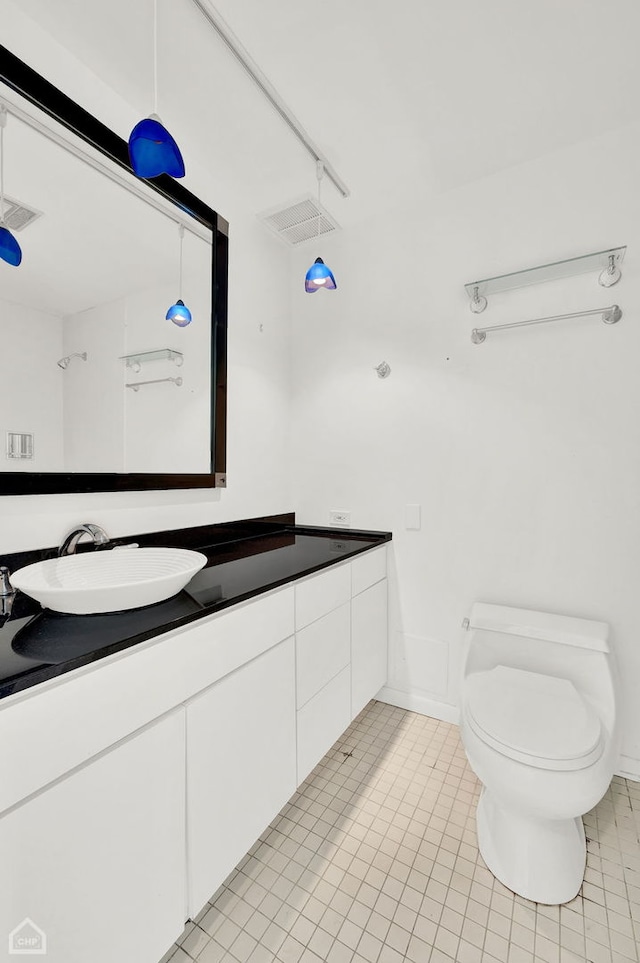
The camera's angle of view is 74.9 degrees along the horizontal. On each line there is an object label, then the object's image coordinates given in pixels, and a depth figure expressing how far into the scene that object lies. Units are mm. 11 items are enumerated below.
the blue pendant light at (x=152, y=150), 940
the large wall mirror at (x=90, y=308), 1201
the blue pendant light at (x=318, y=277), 1628
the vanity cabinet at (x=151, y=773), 717
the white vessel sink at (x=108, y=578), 900
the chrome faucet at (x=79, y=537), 1287
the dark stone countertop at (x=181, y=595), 769
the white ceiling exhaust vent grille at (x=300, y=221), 1912
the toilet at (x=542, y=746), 1148
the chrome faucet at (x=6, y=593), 982
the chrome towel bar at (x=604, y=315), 1580
